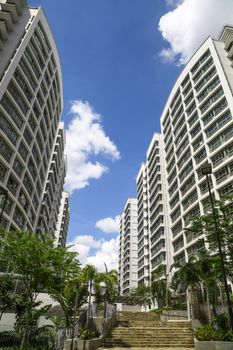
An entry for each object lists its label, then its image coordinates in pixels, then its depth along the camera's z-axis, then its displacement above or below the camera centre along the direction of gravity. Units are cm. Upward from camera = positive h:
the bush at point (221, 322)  1922 +234
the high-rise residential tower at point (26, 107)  3794 +3204
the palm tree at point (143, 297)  5755 +1083
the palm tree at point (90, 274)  2366 +582
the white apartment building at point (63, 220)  9719 +4231
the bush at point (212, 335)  1592 +136
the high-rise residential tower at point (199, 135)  4125 +3239
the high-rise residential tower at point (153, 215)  6175 +3094
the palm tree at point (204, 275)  2394 +649
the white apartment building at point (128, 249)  9506 +3339
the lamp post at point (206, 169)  1734 +996
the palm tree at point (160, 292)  3962 +811
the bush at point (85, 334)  1761 +124
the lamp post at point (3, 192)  1945 +932
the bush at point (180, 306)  3199 +527
